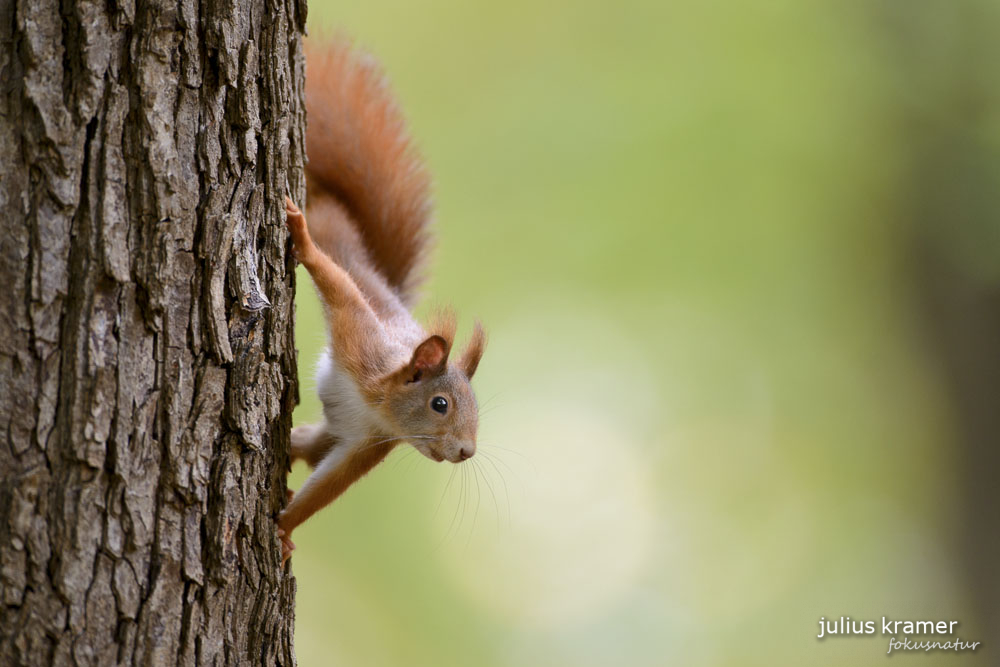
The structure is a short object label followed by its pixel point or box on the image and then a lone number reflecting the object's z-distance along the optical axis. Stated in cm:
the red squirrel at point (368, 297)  649
